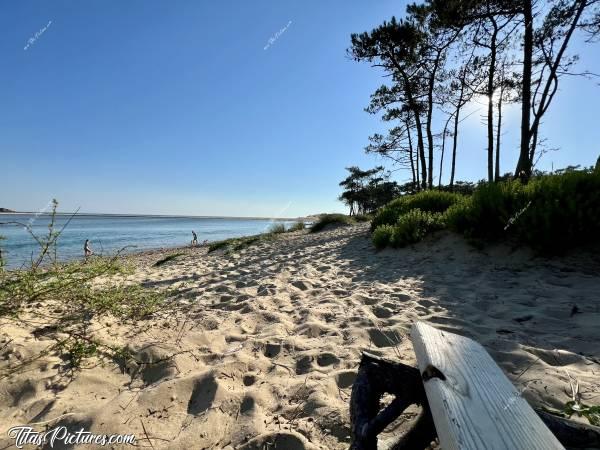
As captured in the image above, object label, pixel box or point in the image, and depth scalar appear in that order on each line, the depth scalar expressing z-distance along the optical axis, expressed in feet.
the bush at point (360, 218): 55.14
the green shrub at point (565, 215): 14.98
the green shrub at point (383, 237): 24.24
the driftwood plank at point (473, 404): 2.39
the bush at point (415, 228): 22.88
